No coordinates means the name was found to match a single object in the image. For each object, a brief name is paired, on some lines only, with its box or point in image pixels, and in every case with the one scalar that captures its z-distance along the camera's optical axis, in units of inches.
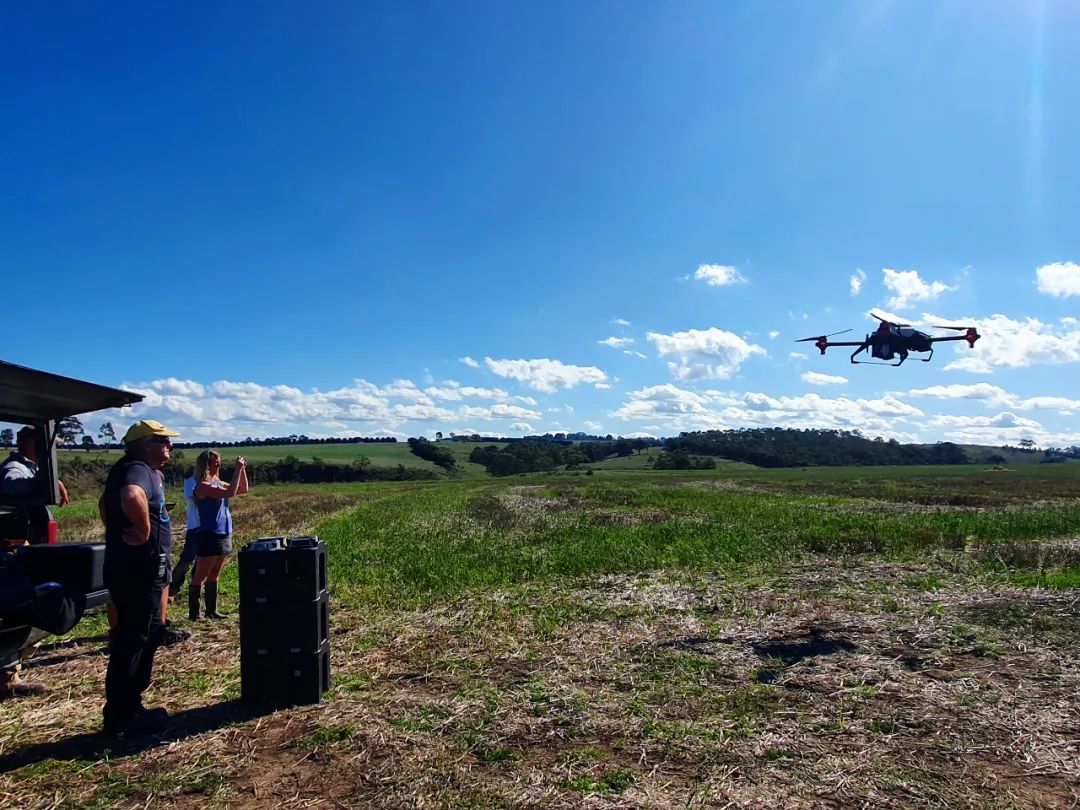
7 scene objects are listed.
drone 738.8
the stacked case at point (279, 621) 208.4
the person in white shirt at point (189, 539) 299.9
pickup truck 185.5
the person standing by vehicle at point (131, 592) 183.5
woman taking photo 286.3
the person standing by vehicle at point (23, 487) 221.0
